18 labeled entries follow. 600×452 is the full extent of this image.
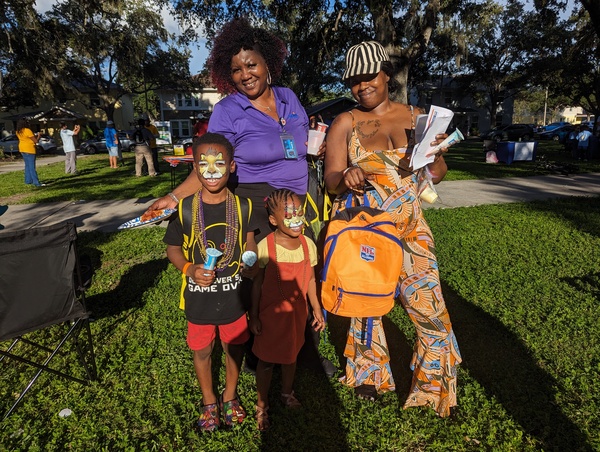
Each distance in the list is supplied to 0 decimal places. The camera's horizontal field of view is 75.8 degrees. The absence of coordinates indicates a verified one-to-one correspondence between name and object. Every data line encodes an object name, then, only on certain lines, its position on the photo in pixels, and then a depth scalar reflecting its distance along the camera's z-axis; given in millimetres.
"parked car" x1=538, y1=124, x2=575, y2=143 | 36719
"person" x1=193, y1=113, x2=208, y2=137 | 8367
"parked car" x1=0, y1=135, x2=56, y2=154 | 27356
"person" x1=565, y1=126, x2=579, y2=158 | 18250
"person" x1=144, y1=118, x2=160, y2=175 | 13422
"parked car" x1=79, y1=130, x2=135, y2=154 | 27344
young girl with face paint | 2348
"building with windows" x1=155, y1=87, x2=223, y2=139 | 52322
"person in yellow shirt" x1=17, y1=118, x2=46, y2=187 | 11484
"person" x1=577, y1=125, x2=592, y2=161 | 17125
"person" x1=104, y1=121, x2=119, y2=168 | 15789
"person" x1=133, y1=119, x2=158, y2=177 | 12734
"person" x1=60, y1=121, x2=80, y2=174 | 14055
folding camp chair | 2607
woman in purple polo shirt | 2438
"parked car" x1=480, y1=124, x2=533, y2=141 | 36238
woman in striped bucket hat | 2318
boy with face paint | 2203
